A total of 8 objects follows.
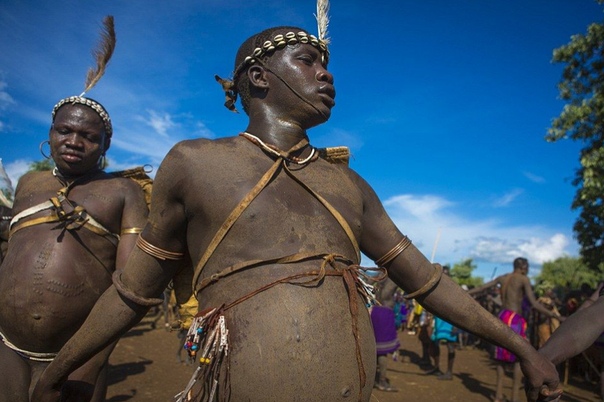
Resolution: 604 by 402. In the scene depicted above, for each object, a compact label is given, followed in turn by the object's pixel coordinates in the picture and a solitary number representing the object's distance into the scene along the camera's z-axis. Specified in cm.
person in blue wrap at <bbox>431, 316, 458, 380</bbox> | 985
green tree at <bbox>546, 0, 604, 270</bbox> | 1391
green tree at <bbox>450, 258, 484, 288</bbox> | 5262
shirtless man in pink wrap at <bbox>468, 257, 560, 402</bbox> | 748
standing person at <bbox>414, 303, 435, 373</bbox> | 1166
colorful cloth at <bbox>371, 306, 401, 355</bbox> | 796
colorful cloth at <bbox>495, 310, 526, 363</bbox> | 743
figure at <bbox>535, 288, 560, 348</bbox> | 1116
